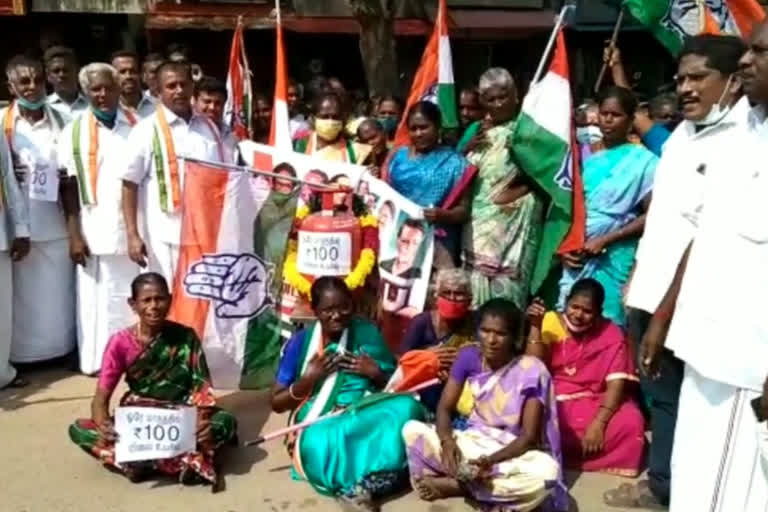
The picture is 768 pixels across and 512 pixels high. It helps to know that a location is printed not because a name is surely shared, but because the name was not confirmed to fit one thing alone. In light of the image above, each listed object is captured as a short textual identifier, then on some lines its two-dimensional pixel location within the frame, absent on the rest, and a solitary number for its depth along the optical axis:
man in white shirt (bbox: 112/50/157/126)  4.99
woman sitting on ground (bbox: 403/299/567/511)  3.49
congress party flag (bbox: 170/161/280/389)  4.45
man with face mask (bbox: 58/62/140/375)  4.84
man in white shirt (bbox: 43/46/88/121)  5.28
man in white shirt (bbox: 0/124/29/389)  4.69
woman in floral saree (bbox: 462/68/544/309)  4.45
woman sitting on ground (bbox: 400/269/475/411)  3.96
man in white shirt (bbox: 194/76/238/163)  4.89
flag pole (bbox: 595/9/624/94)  5.01
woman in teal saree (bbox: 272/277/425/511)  3.72
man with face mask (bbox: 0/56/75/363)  4.80
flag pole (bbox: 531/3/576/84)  4.55
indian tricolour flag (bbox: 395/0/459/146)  5.48
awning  15.13
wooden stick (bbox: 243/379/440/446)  3.84
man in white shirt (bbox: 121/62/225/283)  4.68
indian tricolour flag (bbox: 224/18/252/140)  6.62
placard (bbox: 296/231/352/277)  4.48
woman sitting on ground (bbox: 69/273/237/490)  3.84
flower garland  4.52
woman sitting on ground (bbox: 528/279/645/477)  4.01
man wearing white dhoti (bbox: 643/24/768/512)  2.50
